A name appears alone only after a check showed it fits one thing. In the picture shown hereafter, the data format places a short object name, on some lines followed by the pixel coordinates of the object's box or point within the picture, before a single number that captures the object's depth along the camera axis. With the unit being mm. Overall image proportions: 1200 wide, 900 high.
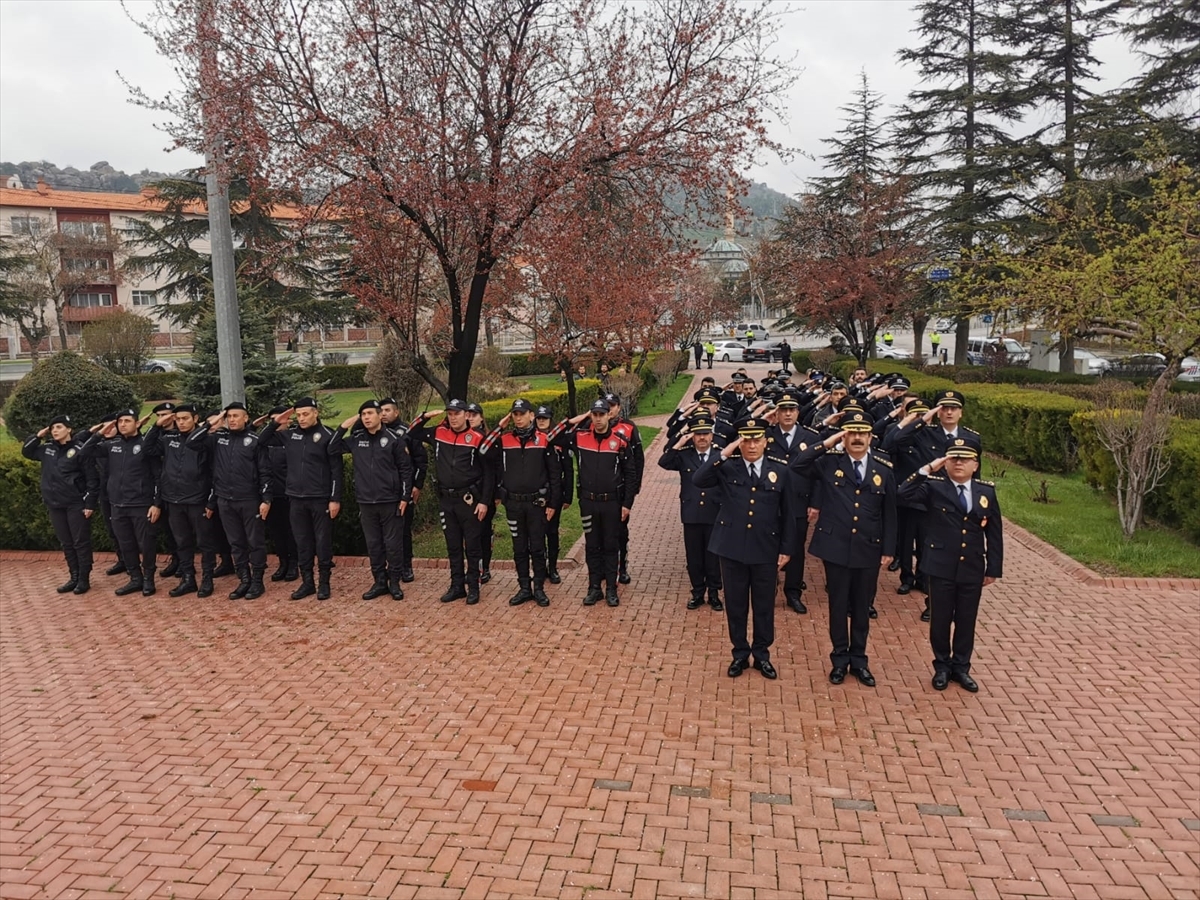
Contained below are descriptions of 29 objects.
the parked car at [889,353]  48109
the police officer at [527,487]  7625
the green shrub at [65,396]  13203
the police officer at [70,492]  8469
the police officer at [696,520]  7414
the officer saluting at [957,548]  5598
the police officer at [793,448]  7086
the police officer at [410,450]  8047
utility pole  8523
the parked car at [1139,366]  24859
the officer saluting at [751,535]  5863
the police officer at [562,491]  7973
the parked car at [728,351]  51400
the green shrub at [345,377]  35125
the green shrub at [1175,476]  9059
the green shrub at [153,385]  28672
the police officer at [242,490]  8078
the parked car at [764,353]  46656
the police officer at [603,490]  7633
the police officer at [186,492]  8203
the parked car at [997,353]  26472
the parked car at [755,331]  66162
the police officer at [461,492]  7762
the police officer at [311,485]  7969
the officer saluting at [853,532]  5855
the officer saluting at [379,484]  7863
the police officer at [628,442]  7843
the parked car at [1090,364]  31892
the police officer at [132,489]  8289
